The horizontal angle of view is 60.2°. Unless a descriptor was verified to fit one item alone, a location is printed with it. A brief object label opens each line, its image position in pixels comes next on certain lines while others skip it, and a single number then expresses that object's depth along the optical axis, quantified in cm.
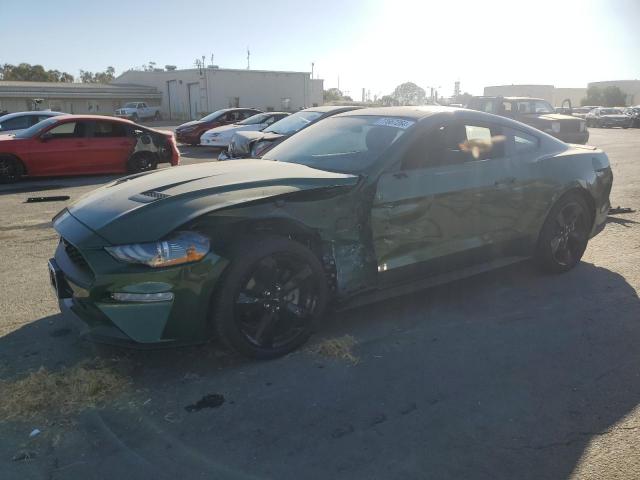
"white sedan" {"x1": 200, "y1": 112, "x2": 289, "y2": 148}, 1766
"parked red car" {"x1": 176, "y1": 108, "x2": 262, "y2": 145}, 1945
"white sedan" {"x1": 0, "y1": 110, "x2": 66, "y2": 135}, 1435
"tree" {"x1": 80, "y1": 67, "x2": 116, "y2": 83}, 10820
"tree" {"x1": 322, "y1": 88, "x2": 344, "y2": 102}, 7696
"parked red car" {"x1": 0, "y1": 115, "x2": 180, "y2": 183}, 1105
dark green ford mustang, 321
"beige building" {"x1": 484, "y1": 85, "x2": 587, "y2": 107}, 7456
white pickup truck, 4772
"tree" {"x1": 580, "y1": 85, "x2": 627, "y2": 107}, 6968
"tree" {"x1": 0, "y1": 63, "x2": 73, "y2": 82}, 8225
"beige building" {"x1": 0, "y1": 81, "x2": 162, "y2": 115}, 4816
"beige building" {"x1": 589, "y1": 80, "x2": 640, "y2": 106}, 8982
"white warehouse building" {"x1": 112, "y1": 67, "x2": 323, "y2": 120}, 5009
